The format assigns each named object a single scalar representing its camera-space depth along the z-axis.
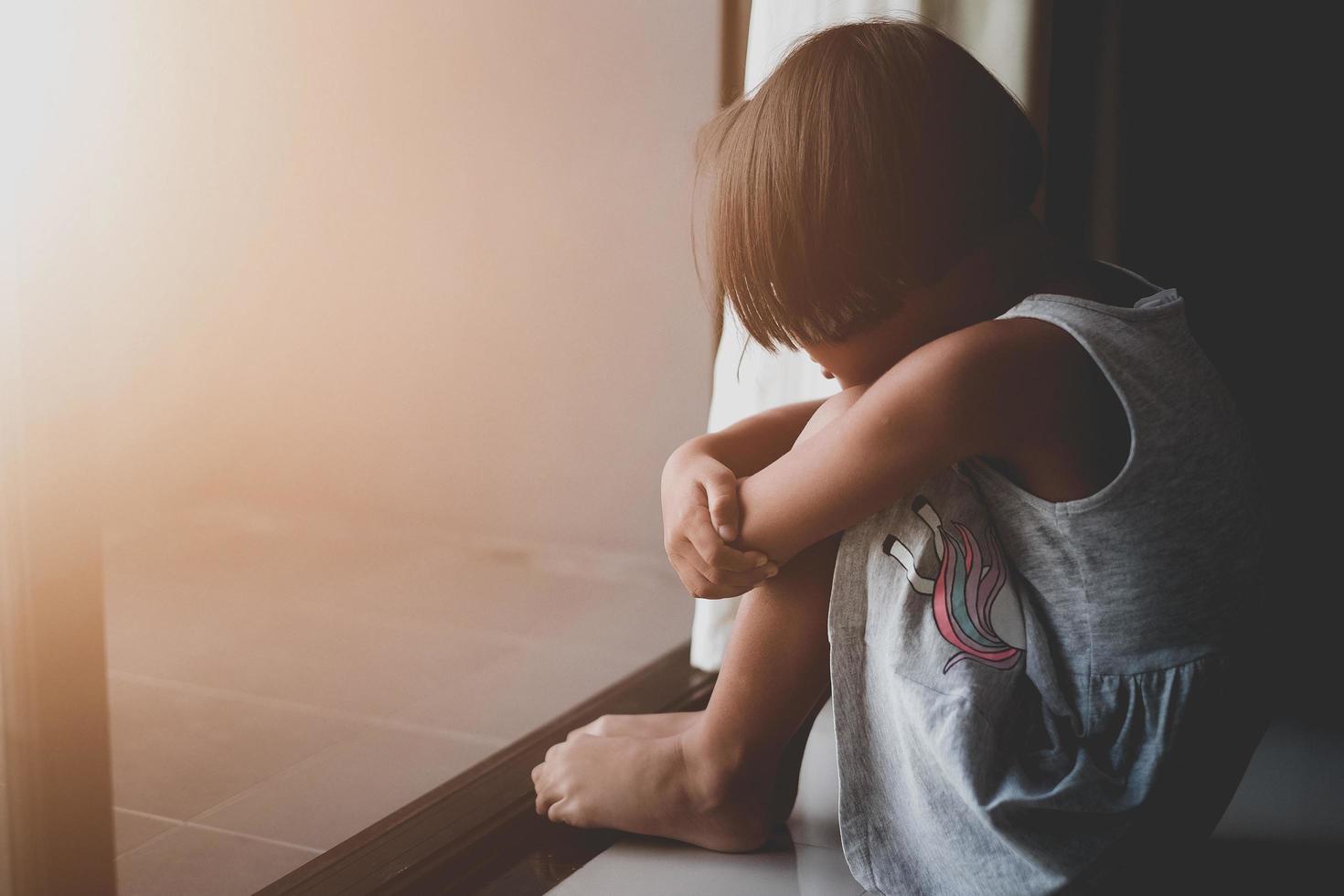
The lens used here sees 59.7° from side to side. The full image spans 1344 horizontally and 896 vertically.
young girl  0.75
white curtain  1.22
